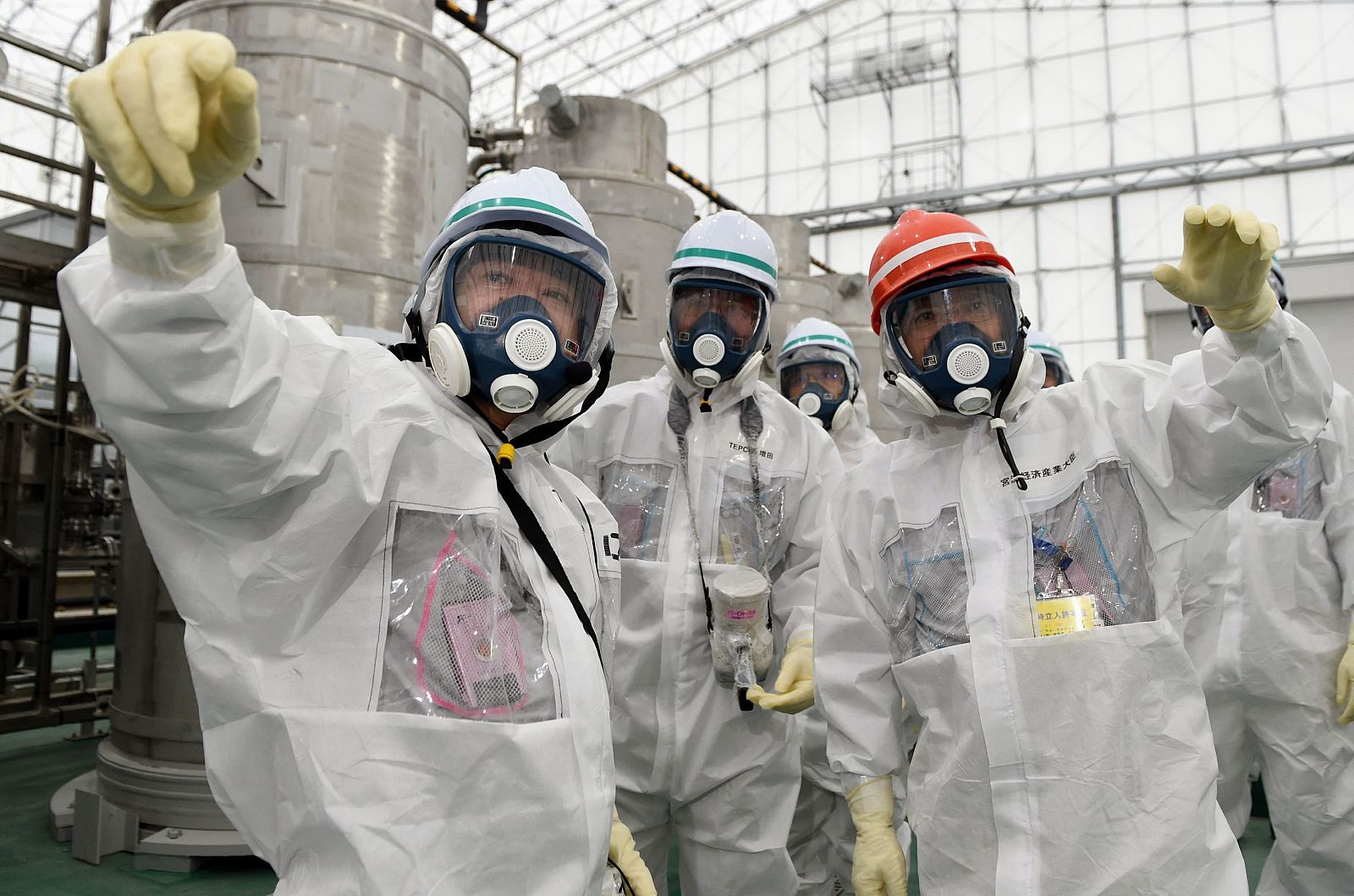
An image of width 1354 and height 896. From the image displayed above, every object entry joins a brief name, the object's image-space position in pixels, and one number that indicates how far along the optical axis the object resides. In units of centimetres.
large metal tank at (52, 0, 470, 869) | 312
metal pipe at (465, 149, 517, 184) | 464
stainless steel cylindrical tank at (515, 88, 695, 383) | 466
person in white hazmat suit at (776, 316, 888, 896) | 316
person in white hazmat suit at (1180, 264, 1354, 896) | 265
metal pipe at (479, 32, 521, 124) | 426
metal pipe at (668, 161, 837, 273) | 678
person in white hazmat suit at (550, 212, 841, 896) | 230
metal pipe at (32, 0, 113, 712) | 400
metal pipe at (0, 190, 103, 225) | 419
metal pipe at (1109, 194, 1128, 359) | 1275
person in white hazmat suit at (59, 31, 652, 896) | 93
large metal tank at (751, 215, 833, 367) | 700
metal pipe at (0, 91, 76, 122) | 400
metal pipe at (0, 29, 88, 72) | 393
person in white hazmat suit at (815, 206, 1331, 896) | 153
